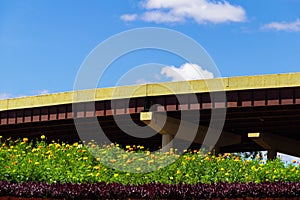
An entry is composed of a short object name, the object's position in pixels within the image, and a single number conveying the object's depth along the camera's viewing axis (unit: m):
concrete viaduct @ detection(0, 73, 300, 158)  31.45
